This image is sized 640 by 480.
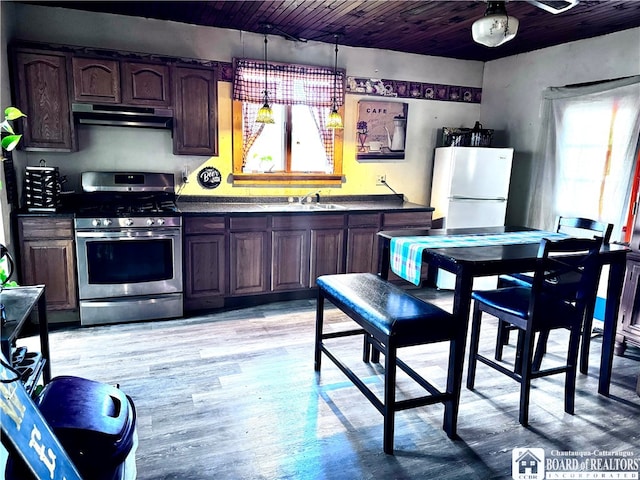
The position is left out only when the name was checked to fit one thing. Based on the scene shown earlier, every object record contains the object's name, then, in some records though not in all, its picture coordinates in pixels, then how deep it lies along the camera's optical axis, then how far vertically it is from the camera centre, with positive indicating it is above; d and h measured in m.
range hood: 3.46 +0.32
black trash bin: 1.40 -0.86
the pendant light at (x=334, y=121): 4.02 +0.36
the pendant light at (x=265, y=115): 3.77 +0.37
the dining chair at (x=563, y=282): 2.65 -0.79
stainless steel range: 3.40 -0.76
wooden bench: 2.04 -0.77
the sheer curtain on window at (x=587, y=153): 3.70 +0.15
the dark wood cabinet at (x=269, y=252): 3.78 -0.81
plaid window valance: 4.16 +0.73
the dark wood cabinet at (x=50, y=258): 3.27 -0.76
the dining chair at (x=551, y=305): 2.17 -0.71
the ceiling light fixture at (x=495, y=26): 2.16 +0.67
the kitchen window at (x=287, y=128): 4.22 +0.32
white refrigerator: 4.45 -0.22
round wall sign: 4.18 -0.17
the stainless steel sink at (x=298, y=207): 4.02 -0.42
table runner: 2.42 -0.43
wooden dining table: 2.11 -0.44
